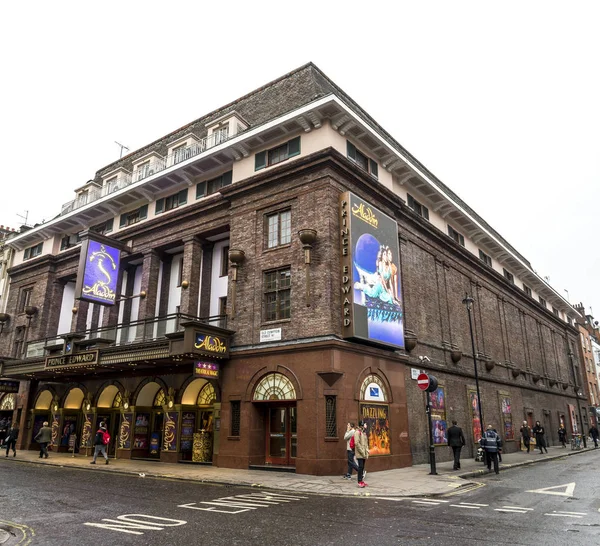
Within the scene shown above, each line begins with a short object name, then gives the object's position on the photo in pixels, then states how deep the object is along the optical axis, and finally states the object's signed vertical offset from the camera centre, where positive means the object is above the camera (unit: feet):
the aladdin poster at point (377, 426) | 59.98 -0.75
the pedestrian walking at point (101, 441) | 65.87 -2.81
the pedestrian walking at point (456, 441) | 61.67 -2.63
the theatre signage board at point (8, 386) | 95.30 +6.67
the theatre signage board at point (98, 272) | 75.36 +23.45
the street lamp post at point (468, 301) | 75.00 +18.02
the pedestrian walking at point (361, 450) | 46.70 -2.92
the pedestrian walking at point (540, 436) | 93.04 -3.14
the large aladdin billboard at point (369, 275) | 60.08 +18.83
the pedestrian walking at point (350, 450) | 50.03 -3.05
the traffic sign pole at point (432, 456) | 55.42 -4.09
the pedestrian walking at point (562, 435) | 114.52 -3.56
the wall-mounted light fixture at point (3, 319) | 107.16 +22.19
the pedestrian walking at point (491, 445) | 60.03 -3.19
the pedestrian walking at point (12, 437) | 78.07 -2.62
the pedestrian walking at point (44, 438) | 73.56 -2.63
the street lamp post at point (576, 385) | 157.71 +11.36
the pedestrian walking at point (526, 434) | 95.72 -2.85
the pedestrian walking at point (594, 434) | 119.89 -3.49
